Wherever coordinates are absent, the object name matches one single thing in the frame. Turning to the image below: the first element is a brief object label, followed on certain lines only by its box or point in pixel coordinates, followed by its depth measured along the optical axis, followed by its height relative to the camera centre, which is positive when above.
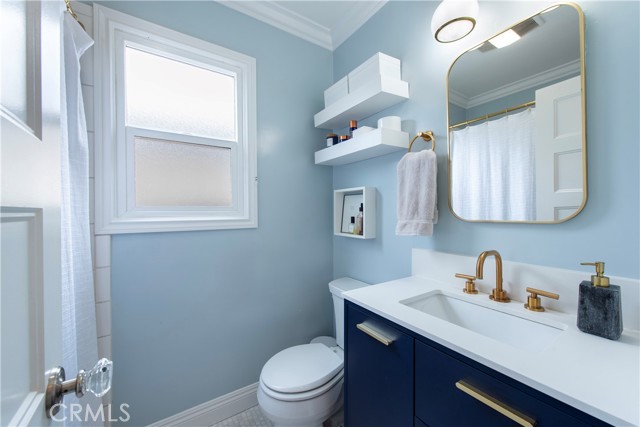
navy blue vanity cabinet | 0.55 -0.49
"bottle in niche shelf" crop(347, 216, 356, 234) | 1.67 -0.10
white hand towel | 1.16 +0.08
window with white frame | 1.21 +0.46
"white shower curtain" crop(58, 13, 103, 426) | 0.93 -0.05
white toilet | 1.11 -0.81
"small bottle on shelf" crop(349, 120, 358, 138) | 1.53 +0.53
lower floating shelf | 1.28 +0.36
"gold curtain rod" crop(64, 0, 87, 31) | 0.97 +0.80
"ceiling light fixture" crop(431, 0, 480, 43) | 0.96 +0.75
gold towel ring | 1.22 +0.37
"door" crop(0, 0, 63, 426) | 0.35 +0.01
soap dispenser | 0.68 -0.27
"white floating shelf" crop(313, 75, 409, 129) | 1.30 +0.61
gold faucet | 0.95 -0.24
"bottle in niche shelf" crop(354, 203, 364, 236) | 1.59 -0.07
